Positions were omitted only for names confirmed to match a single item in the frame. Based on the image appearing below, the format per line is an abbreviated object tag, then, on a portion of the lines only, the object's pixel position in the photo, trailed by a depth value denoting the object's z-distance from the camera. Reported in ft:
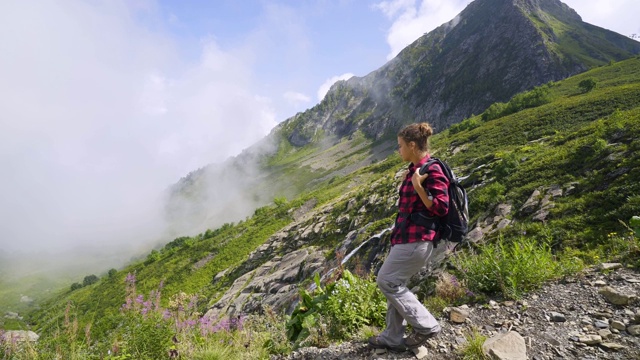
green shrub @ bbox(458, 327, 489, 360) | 13.14
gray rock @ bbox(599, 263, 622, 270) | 18.99
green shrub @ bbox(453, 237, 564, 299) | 18.48
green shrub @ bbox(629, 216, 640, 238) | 17.88
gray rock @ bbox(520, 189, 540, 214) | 48.21
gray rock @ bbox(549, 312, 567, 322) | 15.42
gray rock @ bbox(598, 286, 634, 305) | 15.43
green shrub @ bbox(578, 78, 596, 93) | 178.09
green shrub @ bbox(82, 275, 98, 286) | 335.81
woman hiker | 13.69
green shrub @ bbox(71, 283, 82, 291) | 326.98
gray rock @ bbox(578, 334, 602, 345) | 13.36
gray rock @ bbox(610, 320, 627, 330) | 13.76
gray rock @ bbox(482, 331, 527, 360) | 12.82
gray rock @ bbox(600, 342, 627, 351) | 12.66
